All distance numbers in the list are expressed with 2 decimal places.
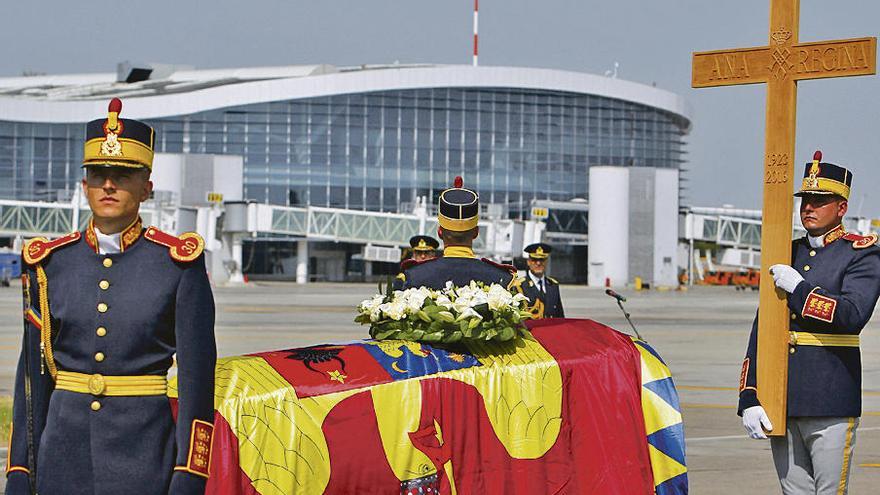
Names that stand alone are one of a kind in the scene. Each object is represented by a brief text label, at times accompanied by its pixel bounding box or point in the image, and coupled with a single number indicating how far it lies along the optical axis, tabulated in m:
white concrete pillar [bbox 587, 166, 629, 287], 97.62
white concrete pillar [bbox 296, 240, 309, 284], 92.31
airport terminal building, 101.88
